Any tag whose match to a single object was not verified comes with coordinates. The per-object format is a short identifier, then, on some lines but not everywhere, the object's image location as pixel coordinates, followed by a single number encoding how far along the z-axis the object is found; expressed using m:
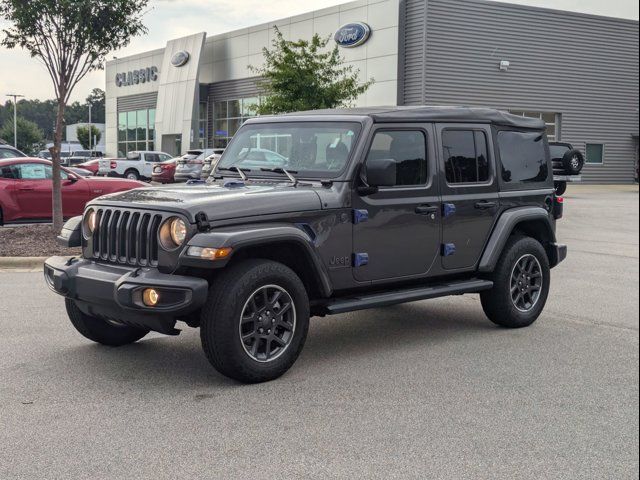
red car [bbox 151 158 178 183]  33.00
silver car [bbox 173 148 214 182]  29.90
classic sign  53.90
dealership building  35.19
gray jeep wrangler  5.15
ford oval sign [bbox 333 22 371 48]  36.00
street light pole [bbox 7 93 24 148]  83.88
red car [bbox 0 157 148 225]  13.99
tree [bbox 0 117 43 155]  92.18
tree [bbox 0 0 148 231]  12.88
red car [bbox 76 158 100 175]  37.56
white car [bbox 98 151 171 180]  36.69
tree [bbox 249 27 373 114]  25.05
